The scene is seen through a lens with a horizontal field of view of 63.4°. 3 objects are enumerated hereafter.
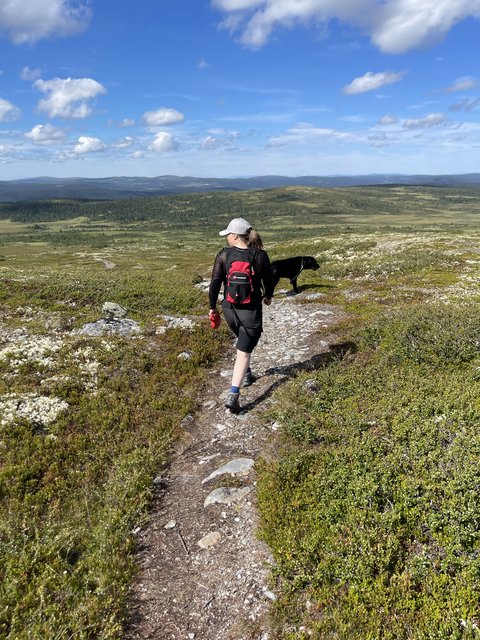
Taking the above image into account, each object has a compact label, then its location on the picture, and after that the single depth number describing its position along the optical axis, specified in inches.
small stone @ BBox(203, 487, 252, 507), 249.4
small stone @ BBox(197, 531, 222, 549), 218.1
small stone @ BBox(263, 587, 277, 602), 181.9
